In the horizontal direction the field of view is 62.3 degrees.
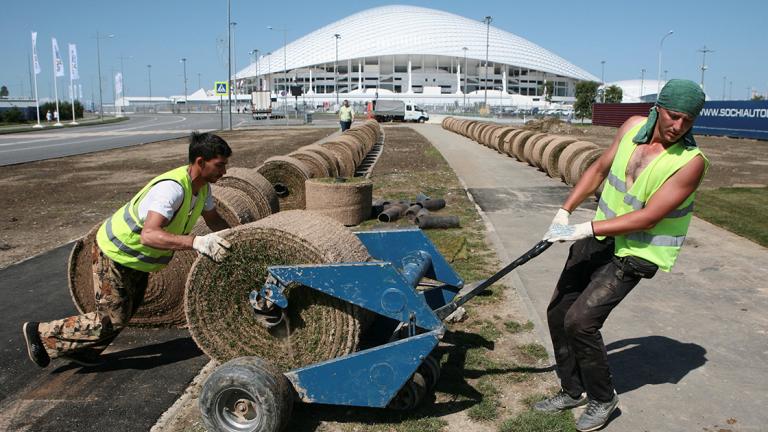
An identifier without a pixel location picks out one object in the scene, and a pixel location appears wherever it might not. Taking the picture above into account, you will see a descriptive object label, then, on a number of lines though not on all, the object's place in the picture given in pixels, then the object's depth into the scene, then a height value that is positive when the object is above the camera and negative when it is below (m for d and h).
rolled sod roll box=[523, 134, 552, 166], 18.94 -0.67
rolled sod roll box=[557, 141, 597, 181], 15.27 -0.73
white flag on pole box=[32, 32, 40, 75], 46.47 +5.25
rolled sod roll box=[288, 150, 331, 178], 11.57 -0.73
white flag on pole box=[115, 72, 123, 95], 79.43 +4.51
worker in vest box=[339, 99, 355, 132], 27.27 +0.25
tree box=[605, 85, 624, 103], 84.06 +3.86
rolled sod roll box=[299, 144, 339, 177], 12.48 -0.72
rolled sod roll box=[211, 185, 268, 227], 6.28 -0.84
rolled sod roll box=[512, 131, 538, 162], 21.31 -0.70
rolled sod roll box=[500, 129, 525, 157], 22.78 -0.66
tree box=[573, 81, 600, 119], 67.19 +2.69
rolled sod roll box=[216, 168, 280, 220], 7.77 -0.78
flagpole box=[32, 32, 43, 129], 46.56 +5.08
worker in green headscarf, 3.42 -0.60
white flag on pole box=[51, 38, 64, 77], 51.48 +5.04
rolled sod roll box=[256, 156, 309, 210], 10.52 -0.93
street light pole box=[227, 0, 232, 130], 47.12 +5.72
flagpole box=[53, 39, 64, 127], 51.47 +3.10
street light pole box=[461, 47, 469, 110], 127.31 +11.64
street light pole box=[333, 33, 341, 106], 129.93 +9.61
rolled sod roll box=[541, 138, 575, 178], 16.91 -0.84
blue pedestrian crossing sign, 63.37 +3.52
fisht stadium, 128.12 +12.73
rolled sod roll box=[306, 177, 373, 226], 9.73 -1.16
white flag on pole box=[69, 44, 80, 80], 55.47 +5.18
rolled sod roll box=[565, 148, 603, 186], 14.30 -0.89
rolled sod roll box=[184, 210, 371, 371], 3.93 -1.12
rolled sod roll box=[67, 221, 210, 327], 5.48 -1.43
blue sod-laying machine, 3.62 -1.40
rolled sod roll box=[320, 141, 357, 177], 13.79 -0.78
